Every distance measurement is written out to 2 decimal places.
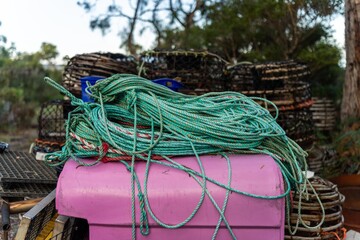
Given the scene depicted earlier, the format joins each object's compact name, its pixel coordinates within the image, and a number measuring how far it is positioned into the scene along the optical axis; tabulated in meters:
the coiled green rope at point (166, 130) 2.00
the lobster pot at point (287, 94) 3.55
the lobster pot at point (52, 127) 3.70
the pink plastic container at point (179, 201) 1.83
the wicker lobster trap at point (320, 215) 2.40
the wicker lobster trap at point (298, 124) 3.59
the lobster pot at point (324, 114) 6.76
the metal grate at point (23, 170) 2.37
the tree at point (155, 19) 10.48
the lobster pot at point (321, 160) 4.04
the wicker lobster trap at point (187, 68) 3.46
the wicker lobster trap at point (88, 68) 3.47
